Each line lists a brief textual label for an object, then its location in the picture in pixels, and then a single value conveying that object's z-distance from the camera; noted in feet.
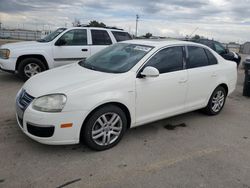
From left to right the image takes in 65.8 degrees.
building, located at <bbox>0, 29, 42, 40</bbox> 101.72
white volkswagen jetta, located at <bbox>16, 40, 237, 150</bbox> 8.12
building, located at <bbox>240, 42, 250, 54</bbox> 90.84
